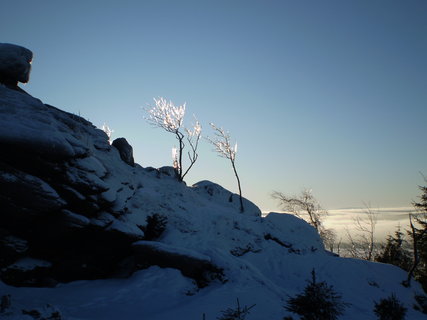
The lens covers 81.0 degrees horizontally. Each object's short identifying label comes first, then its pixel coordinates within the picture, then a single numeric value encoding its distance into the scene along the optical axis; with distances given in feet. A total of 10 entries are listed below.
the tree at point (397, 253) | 94.24
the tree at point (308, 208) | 116.34
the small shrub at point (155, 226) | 50.40
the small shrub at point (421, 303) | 50.29
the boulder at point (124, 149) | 67.31
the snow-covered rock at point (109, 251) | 30.76
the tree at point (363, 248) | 102.53
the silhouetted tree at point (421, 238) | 71.10
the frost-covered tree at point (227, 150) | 100.22
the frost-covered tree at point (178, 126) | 91.81
